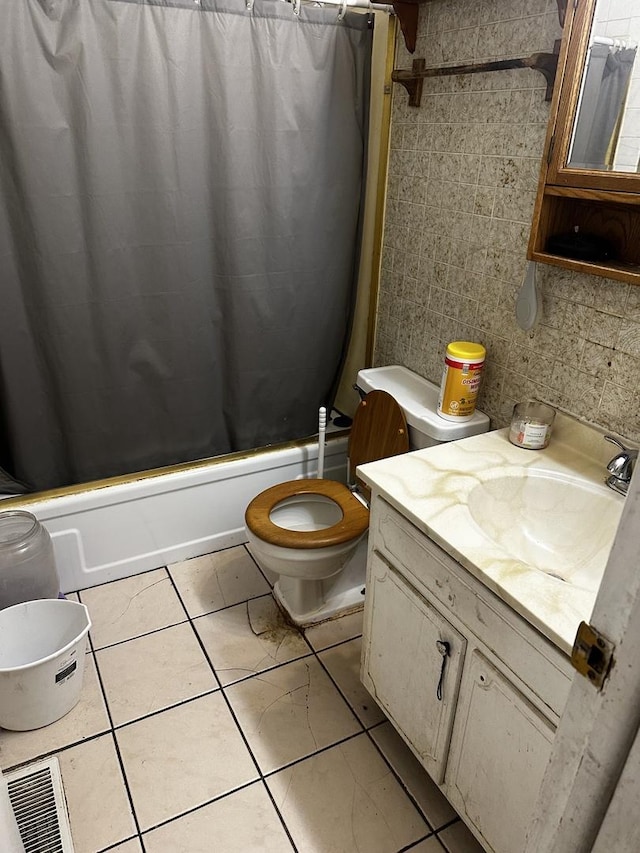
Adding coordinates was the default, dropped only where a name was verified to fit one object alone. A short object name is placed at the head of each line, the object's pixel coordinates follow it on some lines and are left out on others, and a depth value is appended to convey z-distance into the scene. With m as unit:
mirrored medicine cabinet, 1.22
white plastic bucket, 1.53
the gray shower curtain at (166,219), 1.63
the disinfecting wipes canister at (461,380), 1.69
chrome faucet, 1.33
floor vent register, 1.36
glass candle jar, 1.53
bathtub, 1.99
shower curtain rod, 1.81
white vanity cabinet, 1.07
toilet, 1.77
